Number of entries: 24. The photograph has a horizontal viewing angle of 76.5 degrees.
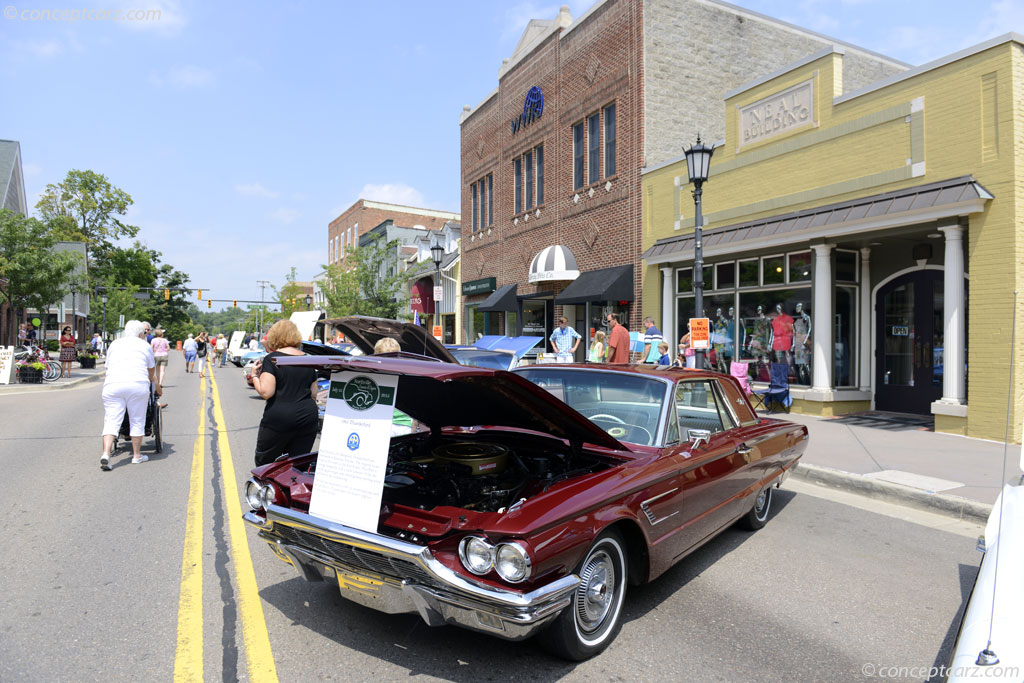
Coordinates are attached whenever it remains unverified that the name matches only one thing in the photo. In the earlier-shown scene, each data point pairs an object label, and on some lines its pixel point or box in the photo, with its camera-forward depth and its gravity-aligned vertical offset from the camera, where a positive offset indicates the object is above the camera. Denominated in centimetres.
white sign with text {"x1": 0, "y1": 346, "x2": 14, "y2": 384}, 1848 -62
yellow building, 913 +183
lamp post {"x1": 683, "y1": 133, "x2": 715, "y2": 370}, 1071 +277
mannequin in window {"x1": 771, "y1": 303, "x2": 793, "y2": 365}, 1250 +10
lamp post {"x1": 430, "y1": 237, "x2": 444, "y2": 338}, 2041 +286
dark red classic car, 272 -80
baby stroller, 810 -95
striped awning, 1892 +226
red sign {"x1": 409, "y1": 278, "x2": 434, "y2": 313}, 3272 +244
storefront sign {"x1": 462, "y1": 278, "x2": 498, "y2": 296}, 2400 +214
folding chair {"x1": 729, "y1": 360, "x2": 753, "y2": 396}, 1293 -56
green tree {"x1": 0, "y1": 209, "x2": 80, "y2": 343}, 2131 +260
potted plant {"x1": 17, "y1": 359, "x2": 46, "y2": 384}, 1897 -90
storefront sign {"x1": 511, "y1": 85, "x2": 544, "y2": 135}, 2100 +769
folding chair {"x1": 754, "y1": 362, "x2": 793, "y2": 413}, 1216 -86
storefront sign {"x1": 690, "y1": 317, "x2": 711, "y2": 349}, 1066 +15
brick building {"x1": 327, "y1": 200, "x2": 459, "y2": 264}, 4919 +982
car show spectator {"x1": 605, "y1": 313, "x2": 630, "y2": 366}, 1216 -4
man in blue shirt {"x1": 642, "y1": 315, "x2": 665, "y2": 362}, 1301 +0
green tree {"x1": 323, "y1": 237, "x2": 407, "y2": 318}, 3200 +267
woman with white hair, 720 -48
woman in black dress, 479 -51
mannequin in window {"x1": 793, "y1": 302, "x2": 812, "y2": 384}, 1249 -4
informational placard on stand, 302 -52
